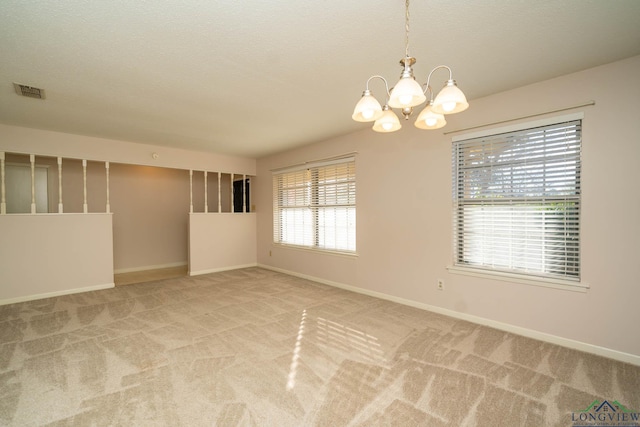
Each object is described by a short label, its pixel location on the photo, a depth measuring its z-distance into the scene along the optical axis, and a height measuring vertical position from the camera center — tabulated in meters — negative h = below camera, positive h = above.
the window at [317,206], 4.68 +0.07
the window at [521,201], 2.65 +0.07
